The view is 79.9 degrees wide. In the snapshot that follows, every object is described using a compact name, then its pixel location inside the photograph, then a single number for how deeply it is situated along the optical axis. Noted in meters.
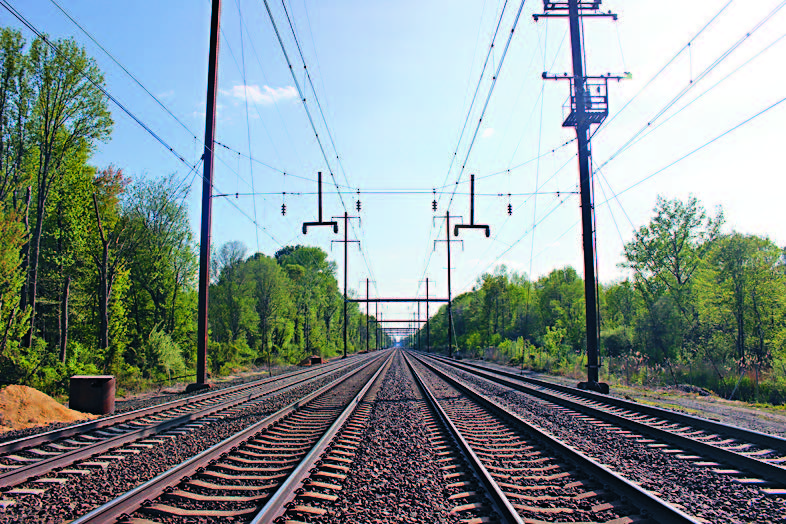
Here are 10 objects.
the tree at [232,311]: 49.55
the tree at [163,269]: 36.72
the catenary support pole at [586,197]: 18.00
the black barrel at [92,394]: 12.69
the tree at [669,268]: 44.16
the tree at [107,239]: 30.08
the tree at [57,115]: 23.23
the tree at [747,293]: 27.45
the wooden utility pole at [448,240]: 52.53
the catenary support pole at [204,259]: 18.09
